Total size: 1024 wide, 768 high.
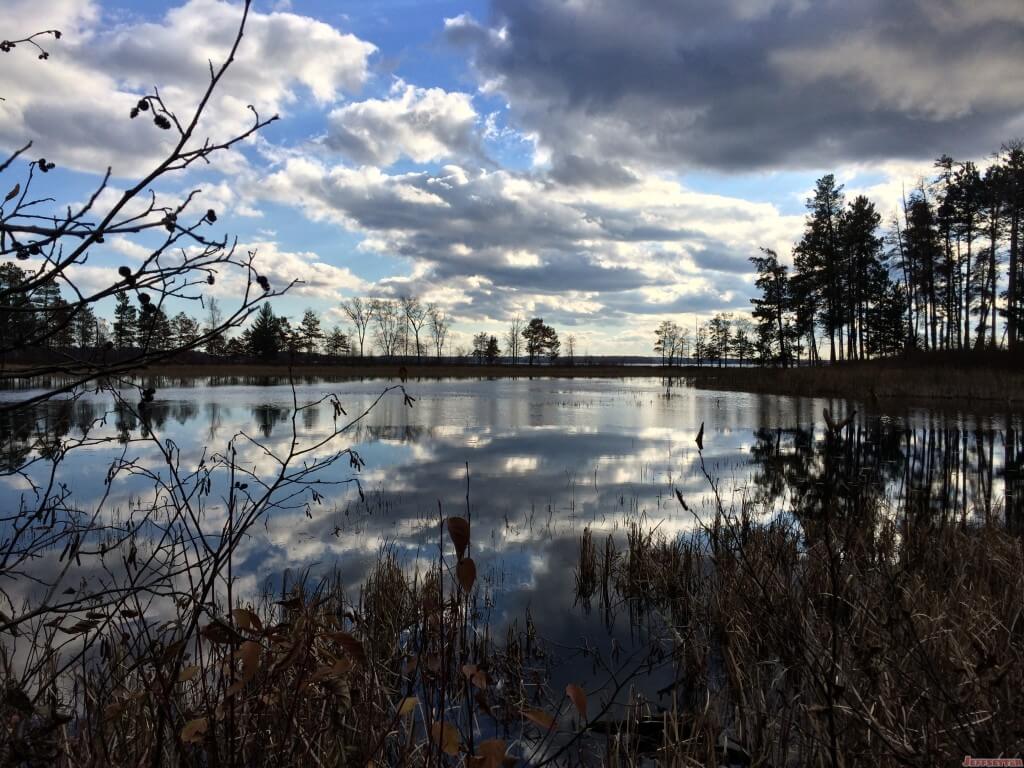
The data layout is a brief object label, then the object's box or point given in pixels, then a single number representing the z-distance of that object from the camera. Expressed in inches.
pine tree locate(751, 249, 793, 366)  2301.9
